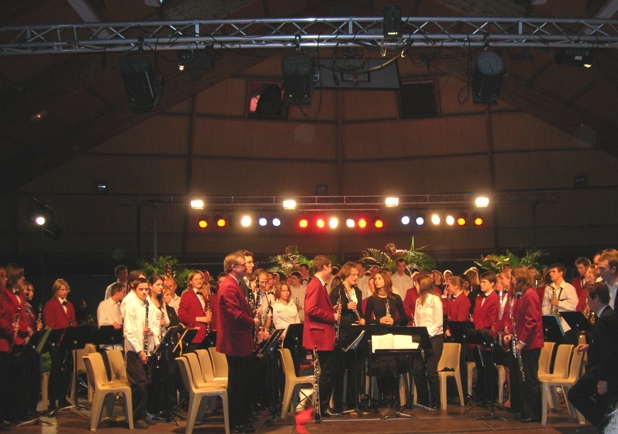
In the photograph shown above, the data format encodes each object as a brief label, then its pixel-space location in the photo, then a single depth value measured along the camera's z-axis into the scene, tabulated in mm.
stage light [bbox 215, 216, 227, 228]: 19000
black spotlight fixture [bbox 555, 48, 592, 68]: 10391
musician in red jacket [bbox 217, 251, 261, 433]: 8594
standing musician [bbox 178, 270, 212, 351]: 10844
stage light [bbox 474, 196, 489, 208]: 17797
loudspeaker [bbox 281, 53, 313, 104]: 10375
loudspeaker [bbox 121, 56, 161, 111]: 10164
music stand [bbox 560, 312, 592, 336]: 9500
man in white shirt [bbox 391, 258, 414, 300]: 14781
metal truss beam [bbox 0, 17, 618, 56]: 9969
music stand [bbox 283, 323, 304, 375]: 10281
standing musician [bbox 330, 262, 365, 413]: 10711
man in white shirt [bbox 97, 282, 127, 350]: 11234
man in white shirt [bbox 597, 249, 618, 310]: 8141
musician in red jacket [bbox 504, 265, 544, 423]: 9047
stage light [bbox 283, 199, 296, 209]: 17859
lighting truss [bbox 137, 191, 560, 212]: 18000
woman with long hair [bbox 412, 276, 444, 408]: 10594
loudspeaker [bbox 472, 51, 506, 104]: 10250
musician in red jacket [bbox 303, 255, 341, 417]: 9508
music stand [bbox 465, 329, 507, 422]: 9508
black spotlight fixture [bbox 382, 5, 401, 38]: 9750
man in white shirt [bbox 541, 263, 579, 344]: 10711
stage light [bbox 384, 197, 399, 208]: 17719
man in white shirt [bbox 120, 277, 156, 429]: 9141
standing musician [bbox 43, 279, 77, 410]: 10844
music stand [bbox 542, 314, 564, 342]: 9766
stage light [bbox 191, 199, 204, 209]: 17594
